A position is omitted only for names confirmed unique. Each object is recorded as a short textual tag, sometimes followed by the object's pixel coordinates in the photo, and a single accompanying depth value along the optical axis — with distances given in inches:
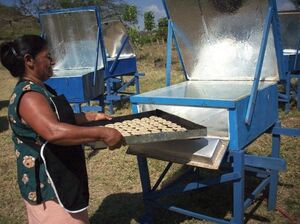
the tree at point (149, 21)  773.9
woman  65.5
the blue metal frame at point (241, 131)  82.0
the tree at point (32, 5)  691.4
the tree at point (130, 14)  672.4
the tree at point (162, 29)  707.4
